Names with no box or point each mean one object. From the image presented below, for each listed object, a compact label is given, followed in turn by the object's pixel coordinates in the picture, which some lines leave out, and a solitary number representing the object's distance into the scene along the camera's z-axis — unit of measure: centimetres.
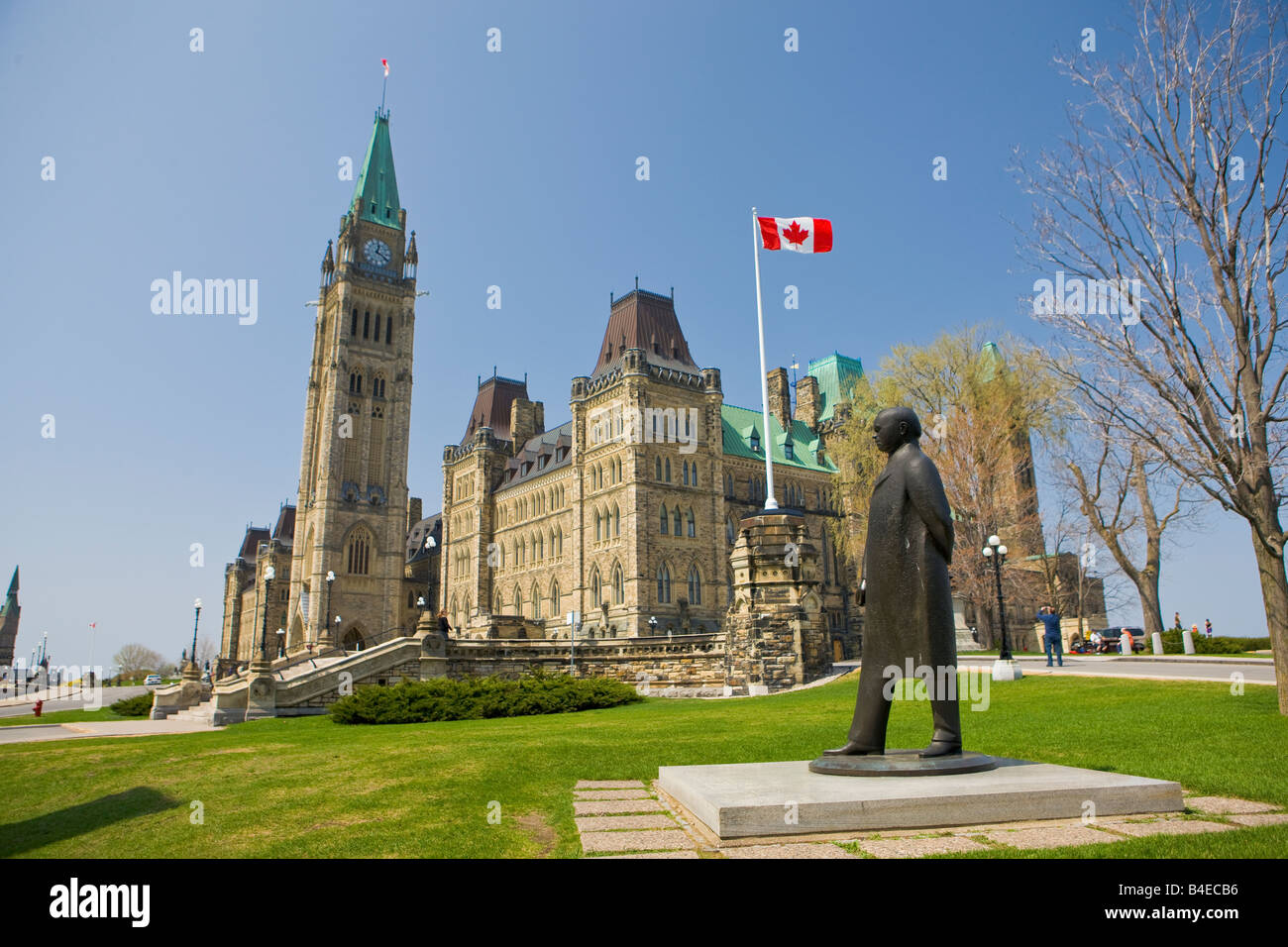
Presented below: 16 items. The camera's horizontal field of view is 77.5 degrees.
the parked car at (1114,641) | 3919
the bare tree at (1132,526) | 3139
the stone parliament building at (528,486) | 5278
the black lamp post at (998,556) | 2269
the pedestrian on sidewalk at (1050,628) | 2483
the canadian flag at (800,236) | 2638
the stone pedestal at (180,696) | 2814
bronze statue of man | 726
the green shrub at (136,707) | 3012
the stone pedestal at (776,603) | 2588
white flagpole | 2700
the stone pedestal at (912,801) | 550
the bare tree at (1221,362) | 1191
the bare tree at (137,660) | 12825
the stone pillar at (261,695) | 2369
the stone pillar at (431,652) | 2825
